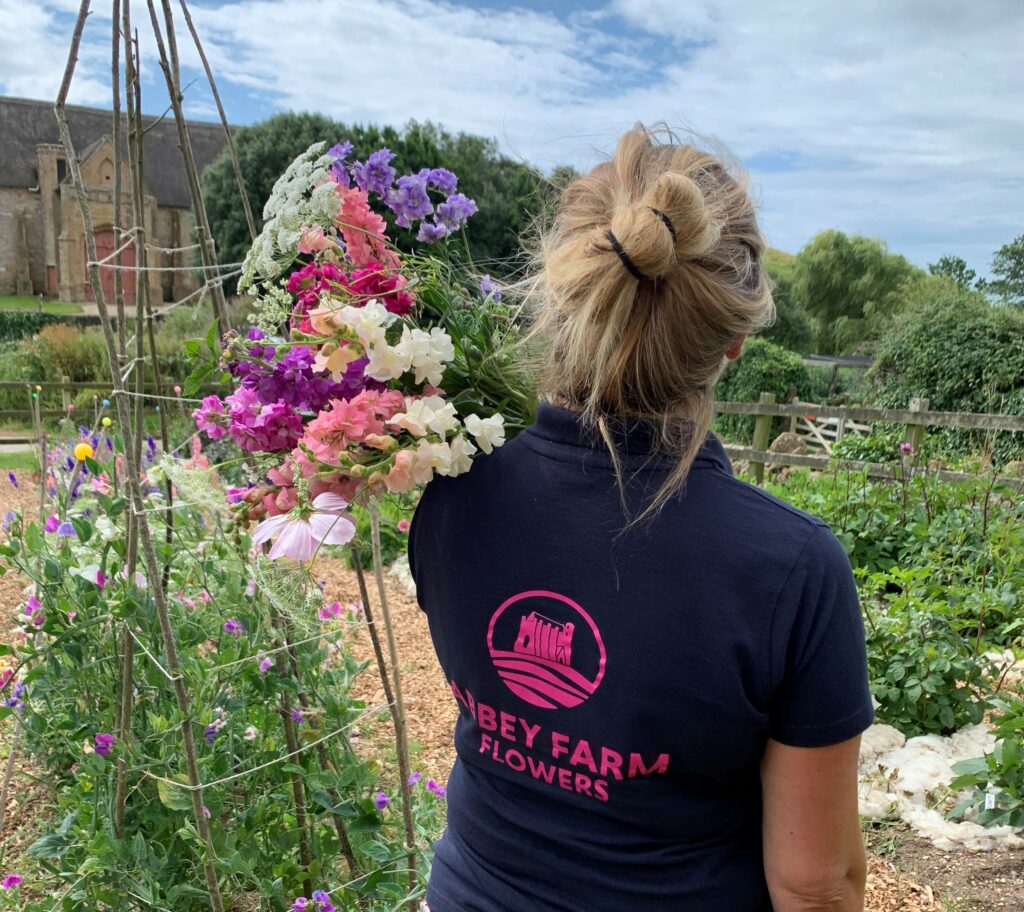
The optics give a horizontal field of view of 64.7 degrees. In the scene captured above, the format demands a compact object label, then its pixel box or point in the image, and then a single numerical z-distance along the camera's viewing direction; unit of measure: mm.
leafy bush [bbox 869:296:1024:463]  9680
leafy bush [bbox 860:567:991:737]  2871
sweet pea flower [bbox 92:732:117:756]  1827
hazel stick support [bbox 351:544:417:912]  1659
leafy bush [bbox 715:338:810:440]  15641
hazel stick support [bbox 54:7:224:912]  1331
